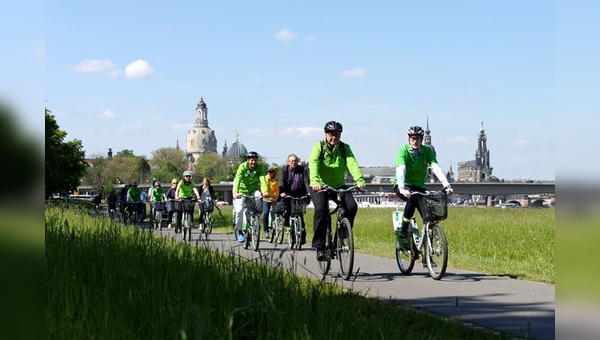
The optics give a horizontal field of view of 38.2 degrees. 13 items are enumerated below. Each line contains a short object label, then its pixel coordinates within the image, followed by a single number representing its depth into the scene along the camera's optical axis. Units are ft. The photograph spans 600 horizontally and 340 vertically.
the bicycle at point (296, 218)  52.06
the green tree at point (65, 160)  215.51
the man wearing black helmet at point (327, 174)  34.96
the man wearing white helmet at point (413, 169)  35.45
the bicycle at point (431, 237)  34.88
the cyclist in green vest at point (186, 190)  71.36
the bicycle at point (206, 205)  71.06
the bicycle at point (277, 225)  58.96
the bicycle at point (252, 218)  54.29
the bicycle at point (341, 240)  34.01
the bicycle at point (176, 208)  70.00
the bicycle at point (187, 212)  67.89
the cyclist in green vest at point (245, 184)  55.06
